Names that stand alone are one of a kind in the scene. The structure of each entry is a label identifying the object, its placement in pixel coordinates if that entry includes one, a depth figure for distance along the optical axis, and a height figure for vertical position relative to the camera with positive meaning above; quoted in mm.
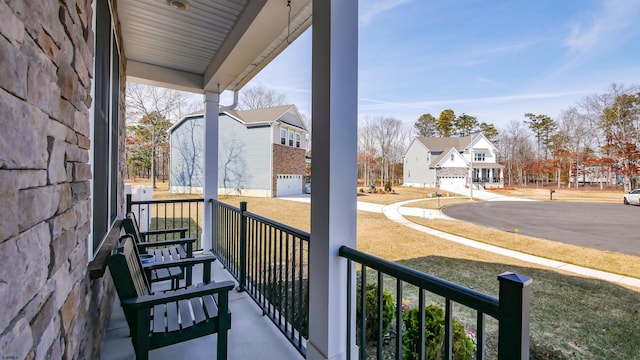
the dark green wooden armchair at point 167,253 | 2561 -782
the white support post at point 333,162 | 1574 +90
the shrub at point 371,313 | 2658 -1252
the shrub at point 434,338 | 2145 -1214
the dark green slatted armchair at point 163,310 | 1495 -821
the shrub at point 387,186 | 9273 -288
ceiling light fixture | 2499 +1517
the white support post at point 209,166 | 4340 +168
